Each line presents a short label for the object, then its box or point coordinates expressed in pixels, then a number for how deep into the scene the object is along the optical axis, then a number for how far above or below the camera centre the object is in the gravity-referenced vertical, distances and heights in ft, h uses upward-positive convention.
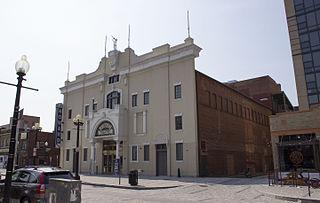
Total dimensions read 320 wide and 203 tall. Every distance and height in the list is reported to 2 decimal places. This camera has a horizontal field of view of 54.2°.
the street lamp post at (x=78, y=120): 87.15 +12.63
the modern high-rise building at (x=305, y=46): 135.54 +51.21
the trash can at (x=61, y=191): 31.78 -2.48
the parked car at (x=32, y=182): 33.64 -1.63
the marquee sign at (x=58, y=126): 146.41 +18.66
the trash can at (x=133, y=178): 71.41 -2.79
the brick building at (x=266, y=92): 193.06 +44.62
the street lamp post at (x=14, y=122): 26.63 +3.97
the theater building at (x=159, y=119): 102.99 +17.03
